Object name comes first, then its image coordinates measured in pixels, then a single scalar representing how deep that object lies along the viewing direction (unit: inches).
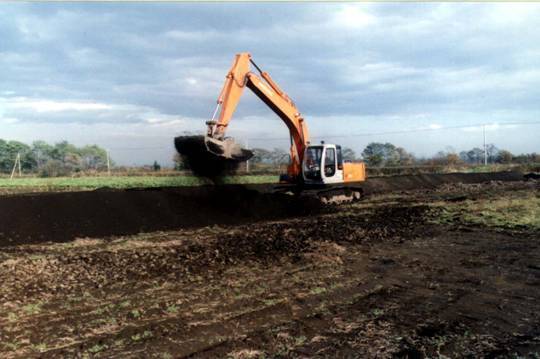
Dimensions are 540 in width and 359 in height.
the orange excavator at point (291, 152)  593.3
